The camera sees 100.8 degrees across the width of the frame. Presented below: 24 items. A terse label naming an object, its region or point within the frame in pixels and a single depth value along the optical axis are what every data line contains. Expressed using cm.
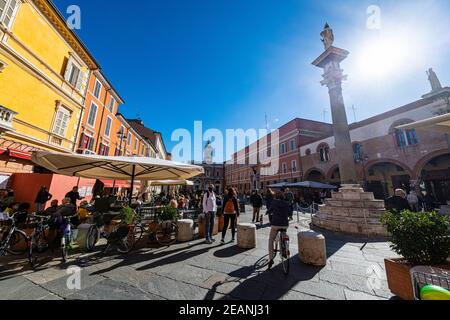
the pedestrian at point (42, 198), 740
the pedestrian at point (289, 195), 1069
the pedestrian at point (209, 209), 613
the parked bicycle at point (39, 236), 407
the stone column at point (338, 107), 958
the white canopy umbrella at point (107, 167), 499
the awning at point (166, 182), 1452
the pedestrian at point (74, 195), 699
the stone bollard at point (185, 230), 625
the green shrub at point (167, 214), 603
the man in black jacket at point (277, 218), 414
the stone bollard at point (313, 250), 425
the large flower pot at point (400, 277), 271
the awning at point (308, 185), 1450
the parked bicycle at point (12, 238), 420
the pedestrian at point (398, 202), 578
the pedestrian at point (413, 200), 1067
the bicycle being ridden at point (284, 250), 375
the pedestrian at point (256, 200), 955
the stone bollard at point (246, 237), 553
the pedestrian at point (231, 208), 637
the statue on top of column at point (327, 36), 1140
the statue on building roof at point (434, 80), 1368
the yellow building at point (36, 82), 891
